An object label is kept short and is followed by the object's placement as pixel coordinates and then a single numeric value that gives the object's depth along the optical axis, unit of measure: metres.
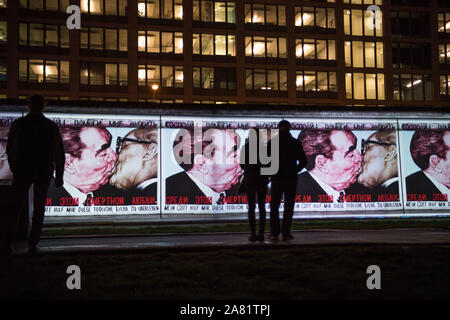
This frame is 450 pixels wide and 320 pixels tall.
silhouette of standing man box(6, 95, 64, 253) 6.24
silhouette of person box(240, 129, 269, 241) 7.56
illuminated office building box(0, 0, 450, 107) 52.75
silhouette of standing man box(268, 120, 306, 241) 7.66
